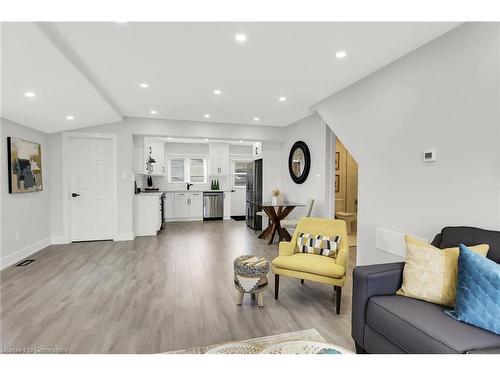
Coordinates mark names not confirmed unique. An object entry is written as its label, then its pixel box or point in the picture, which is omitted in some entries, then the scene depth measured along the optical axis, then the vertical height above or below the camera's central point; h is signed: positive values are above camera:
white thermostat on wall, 2.33 +0.24
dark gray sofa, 1.26 -0.76
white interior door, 5.02 -0.16
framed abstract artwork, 3.70 +0.23
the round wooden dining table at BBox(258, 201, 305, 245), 5.17 -0.69
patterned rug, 1.83 -1.20
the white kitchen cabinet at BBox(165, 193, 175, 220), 7.82 -0.75
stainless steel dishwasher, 8.08 -0.75
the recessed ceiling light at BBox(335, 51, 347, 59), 2.49 +1.25
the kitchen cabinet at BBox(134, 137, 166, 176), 5.87 +0.68
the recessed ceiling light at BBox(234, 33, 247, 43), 2.21 +1.25
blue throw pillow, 1.32 -0.59
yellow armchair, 2.42 -0.79
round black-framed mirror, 5.10 +0.41
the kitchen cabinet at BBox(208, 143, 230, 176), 8.09 +0.73
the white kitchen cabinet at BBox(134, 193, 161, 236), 5.56 -0.71
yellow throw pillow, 1.60 -0.59
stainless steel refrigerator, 6.43 -0.33
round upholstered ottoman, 2.47 -0.92
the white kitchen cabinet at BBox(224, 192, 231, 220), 8.27 -0.79
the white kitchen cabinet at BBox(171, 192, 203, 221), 7.92 -0.76
